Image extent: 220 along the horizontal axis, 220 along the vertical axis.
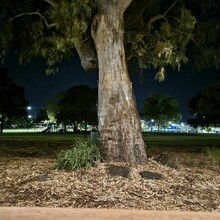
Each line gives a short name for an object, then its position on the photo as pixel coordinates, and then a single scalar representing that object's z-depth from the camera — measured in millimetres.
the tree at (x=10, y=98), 30945
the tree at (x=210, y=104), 23437
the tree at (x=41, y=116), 67116
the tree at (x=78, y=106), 32708
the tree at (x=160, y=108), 51219
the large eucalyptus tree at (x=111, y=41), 6654
